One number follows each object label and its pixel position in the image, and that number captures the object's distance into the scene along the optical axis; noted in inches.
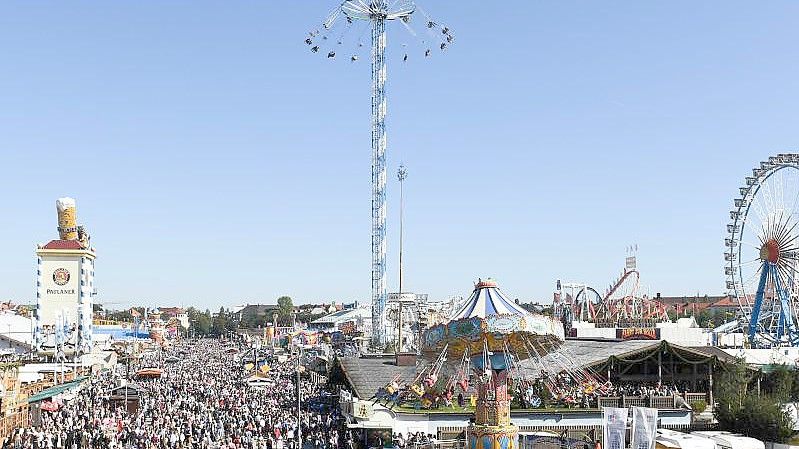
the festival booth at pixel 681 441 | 966.4
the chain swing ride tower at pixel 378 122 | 3036.4
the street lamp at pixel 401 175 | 2861.7
